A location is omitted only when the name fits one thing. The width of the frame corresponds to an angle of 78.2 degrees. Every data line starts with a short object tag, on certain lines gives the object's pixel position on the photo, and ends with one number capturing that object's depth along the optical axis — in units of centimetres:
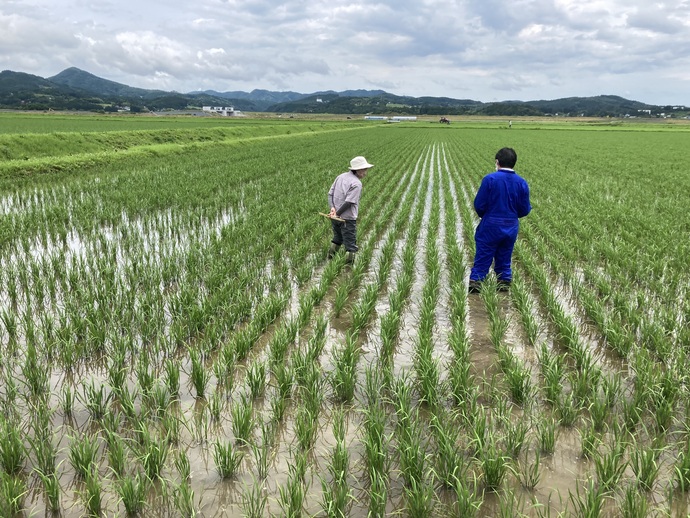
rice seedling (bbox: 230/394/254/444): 264
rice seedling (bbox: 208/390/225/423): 288
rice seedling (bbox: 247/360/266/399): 312
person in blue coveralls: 518
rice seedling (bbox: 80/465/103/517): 210
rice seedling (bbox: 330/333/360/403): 318
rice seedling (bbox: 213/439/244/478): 237
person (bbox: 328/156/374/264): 607
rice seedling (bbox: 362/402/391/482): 238
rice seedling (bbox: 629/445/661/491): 229
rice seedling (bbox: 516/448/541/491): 235
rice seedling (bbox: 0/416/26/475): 235
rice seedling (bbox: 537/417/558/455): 260
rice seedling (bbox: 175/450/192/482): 225
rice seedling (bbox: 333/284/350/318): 479
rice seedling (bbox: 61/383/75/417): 288
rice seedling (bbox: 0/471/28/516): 204
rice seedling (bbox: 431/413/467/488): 233
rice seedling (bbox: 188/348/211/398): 314
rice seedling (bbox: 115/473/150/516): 210
